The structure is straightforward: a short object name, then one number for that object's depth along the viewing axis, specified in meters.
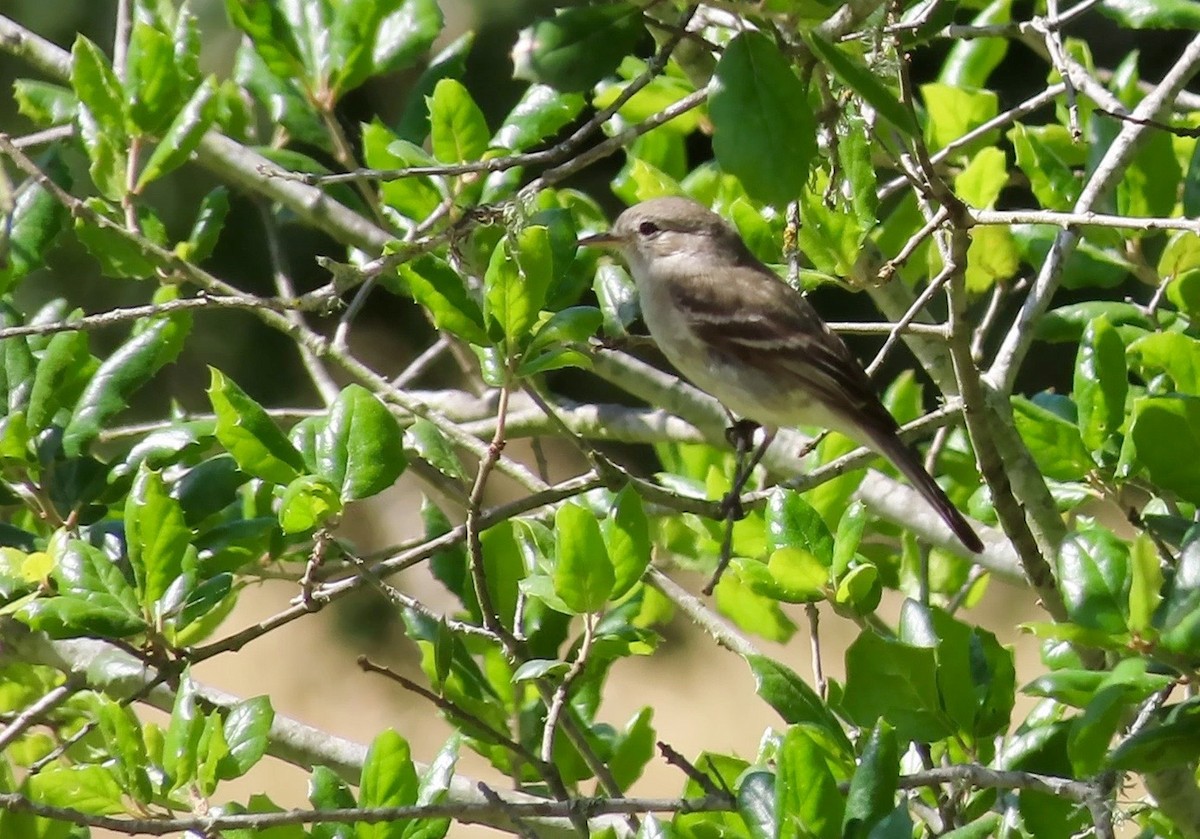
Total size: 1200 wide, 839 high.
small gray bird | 6.24
